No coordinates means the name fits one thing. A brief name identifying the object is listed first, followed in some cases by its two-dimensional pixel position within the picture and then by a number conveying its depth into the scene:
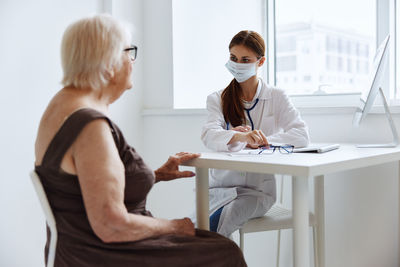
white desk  1.28
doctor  1.80
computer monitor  1.73
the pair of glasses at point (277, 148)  1.63
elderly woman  1.11
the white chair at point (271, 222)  1.82
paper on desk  1.59
